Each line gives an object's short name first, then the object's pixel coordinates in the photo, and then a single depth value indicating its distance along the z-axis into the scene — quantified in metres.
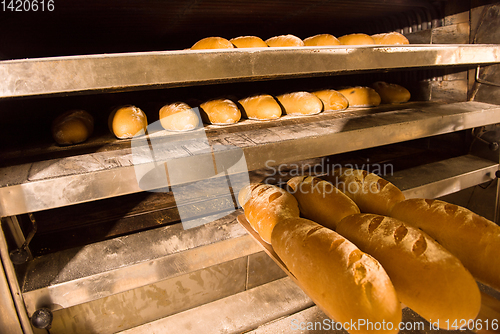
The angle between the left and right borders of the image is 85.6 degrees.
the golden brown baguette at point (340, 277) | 0.63
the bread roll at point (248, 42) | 1.39
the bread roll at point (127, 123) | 1.22
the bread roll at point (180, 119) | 1.32
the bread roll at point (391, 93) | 1.95
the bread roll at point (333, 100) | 1.71
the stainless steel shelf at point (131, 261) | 0.95
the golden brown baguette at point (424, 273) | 0.66
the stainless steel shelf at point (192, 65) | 0.80
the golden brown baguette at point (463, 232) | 0.78
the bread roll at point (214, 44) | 1.28
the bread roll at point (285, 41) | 1.44
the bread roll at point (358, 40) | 1.69
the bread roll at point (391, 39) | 1.74
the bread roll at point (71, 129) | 1.17
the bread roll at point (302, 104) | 1.60
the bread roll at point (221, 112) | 1.44
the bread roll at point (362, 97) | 1.83
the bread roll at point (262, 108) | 1.51
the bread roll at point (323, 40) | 1.54
